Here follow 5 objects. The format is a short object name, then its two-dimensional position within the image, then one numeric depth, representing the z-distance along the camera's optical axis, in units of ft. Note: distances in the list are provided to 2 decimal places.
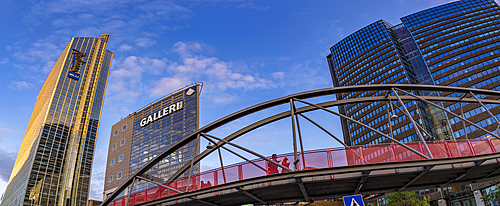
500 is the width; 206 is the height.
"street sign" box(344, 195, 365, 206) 34.58
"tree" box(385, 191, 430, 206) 156.35
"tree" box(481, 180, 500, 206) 138.62
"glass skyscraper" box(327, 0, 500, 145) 278.05
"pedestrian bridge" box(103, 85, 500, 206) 49.39
